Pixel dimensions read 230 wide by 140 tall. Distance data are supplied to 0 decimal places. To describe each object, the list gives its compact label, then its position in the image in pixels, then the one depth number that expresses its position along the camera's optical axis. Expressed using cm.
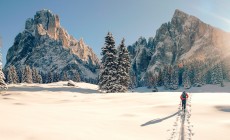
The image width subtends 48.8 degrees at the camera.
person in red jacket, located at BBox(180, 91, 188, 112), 1734
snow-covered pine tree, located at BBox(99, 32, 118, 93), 4272
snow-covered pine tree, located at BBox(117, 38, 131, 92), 4362
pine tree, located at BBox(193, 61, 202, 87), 10979
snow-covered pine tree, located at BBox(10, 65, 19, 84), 10012
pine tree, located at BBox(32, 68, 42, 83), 11282
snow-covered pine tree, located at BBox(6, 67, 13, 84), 9832
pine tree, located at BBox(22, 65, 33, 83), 10265
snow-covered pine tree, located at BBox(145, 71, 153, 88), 12912
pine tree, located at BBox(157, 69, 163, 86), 12400
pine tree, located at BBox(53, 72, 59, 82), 13615
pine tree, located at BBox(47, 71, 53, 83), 13250
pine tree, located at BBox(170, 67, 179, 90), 11081
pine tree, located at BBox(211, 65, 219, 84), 10593
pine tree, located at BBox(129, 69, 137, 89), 13386
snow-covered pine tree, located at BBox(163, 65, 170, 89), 11361
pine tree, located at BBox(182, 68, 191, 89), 11125
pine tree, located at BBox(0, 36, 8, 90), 2970
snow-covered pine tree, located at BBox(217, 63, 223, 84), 10448
